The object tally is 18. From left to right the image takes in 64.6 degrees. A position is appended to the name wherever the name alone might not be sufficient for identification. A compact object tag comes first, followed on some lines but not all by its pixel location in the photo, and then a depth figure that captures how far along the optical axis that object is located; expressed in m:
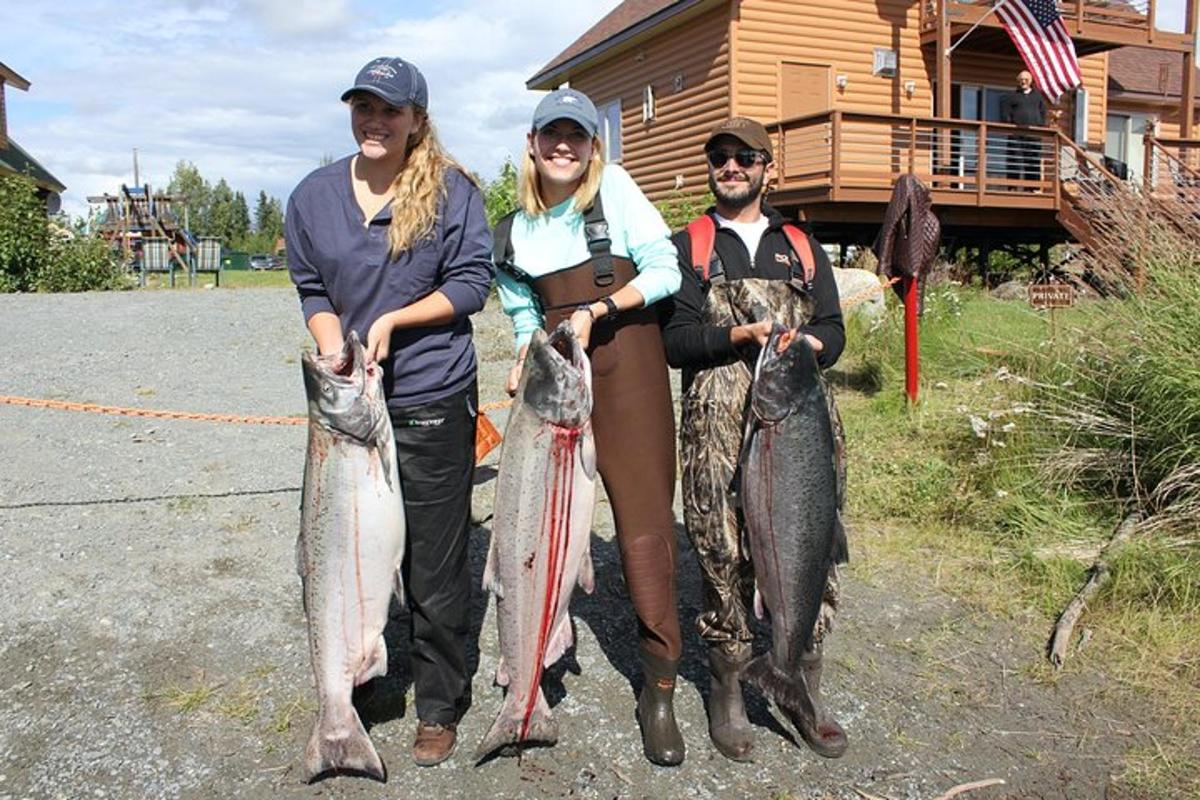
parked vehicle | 64.12
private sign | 7.00
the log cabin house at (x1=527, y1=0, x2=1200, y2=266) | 15.75
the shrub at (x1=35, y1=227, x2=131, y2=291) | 18.23
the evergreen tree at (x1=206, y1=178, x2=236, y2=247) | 90.95
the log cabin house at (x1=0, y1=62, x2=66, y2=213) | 27.62
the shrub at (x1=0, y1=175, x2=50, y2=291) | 17.75
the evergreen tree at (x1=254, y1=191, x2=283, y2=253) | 86.04
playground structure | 24.16
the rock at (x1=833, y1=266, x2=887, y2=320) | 10.94
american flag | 15.96
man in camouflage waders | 3.36
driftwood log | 4.26
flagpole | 17.43
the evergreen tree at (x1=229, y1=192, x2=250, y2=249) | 91.88
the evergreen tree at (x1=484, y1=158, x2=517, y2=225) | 17.57
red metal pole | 8.13
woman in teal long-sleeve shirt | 3.17
